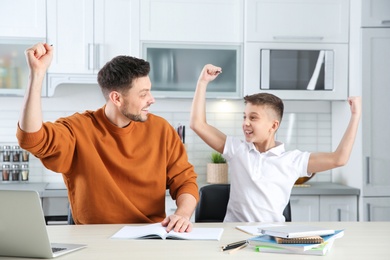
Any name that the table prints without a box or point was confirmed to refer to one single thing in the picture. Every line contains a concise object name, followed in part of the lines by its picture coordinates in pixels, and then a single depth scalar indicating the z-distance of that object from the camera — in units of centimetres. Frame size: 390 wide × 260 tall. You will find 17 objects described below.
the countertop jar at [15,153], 415
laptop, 160
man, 238
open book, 195
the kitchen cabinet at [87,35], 398
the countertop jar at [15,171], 412
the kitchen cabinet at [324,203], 393
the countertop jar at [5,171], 411
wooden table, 173
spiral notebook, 178
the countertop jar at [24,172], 415
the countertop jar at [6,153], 414
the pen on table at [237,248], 178
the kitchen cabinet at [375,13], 397
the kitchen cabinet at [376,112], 397
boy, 264
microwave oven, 411
